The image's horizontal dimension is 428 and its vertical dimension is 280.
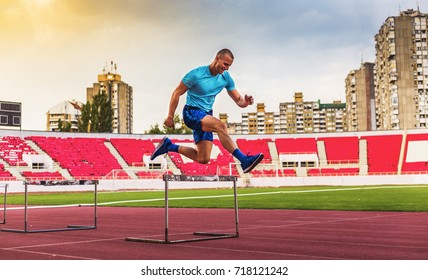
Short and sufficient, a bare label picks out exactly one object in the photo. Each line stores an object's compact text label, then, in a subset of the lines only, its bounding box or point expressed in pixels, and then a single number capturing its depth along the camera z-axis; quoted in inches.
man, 308.5
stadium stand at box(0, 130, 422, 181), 2123.5
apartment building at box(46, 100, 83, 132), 7613.2
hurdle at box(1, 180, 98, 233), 353.5
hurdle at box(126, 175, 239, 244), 270.8
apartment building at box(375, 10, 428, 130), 4589.1
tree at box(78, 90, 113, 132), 3316.9
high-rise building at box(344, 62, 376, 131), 6190.9
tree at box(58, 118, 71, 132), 4161.4
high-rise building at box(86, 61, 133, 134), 7412.9
